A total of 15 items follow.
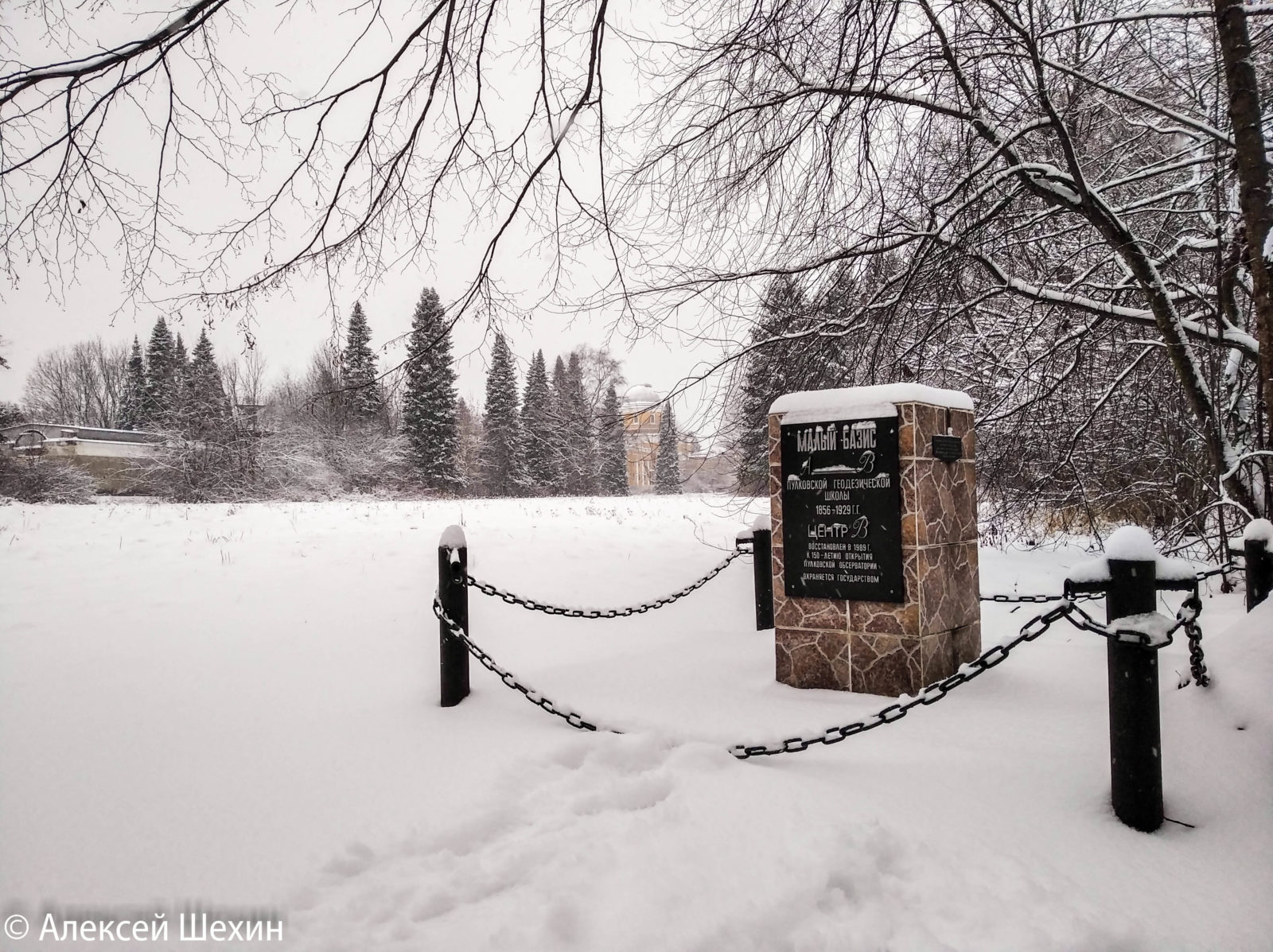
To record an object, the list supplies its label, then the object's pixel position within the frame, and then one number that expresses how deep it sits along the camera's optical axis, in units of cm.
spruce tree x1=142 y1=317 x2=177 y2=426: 2867
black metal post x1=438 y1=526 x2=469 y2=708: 394
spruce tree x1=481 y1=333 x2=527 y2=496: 3975
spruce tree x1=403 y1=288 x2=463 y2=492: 3456
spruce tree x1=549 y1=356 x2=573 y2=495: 3319
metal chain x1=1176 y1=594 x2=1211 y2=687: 245
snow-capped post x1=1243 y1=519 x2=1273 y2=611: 334
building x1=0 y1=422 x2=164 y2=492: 2173
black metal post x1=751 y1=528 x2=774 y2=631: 615
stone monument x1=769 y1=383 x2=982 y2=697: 397
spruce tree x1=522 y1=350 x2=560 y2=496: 3597
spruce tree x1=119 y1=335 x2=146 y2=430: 4172
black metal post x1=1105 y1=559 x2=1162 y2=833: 233
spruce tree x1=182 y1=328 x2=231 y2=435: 2627
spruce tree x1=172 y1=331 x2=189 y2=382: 2842
